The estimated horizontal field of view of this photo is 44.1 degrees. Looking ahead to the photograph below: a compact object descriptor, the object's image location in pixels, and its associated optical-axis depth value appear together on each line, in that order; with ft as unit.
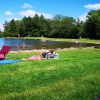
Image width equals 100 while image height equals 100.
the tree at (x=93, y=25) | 144.16
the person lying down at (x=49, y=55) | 26.77
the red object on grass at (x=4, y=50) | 27.63
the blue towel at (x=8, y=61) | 23.59
